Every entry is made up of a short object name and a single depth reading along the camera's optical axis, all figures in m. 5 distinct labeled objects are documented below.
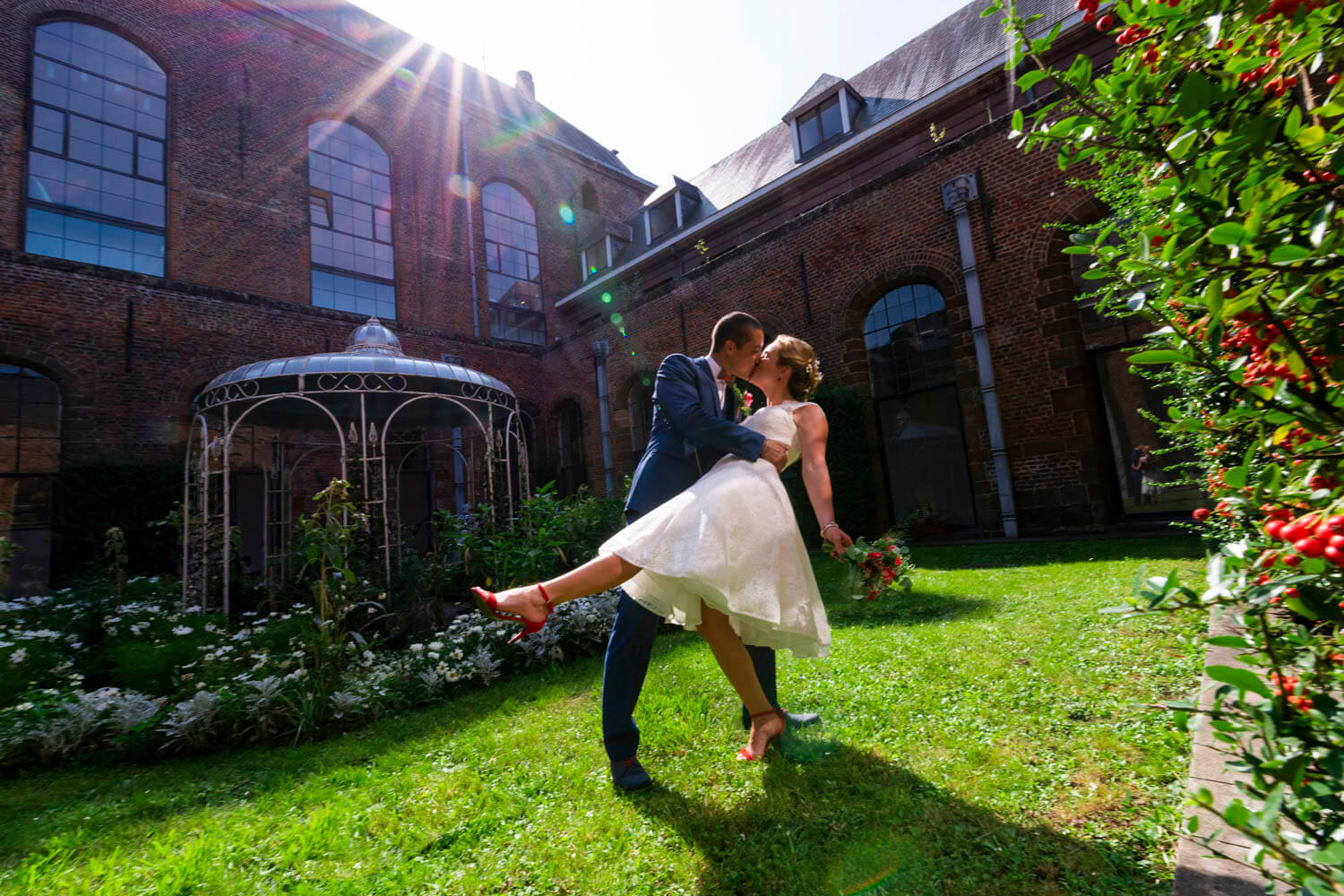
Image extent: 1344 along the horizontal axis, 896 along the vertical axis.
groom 2.15
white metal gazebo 5.60
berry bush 0.71
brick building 8.65
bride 1.94
